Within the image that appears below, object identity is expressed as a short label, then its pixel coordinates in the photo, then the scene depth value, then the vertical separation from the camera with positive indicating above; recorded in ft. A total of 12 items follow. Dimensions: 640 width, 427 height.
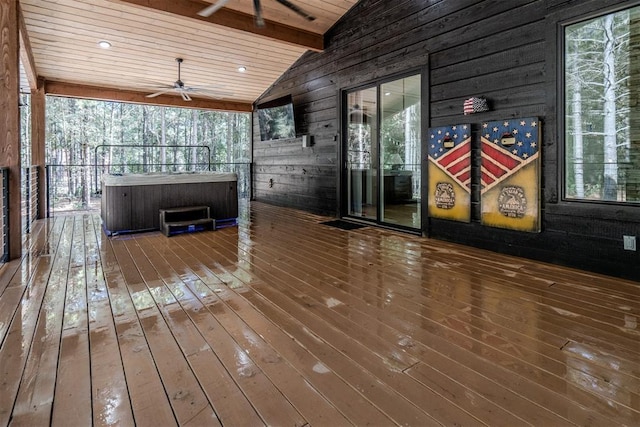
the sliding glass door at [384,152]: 15.19 +2.29
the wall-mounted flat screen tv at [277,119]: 22.71 +5.54
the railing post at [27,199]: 15.80 +0.31
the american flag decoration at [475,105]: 11.98 +3.20
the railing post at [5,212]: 10.87 -0.18
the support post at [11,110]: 10.69 +2.84
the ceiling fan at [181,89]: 19.11 +6.26
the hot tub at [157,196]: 15.19 +0.39
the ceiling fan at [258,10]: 11.42 +6.22
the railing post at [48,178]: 20.33 +1.55
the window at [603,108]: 9.25 +2.47
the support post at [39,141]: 19.72 +3.51
